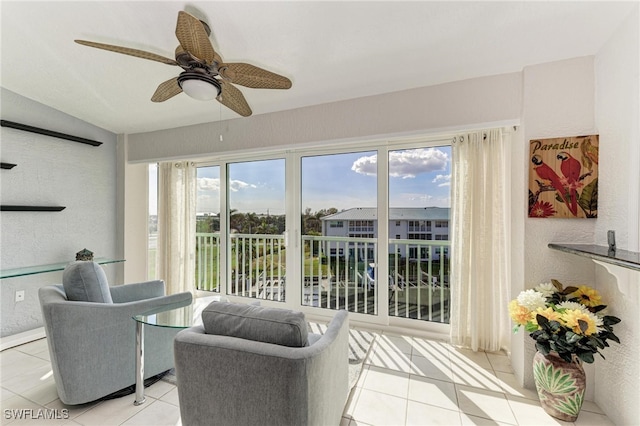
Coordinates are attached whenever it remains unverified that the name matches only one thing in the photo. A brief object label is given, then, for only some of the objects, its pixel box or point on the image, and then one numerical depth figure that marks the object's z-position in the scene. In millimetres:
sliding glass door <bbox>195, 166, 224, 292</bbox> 4012
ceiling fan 1402
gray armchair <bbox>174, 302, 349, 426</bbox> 1210
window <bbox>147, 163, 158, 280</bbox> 4152
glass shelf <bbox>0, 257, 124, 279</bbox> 2635
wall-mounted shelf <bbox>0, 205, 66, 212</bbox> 2818
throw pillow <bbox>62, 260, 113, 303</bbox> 1909
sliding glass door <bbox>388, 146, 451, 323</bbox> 2916
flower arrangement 1646
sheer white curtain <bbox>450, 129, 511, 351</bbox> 2557
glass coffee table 1804
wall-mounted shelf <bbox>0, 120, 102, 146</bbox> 2820
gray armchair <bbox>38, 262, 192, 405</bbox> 1796
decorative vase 1732
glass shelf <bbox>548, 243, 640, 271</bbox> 1312
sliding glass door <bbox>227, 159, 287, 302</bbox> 3605
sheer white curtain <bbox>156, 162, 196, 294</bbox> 3953
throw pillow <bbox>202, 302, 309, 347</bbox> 1314
